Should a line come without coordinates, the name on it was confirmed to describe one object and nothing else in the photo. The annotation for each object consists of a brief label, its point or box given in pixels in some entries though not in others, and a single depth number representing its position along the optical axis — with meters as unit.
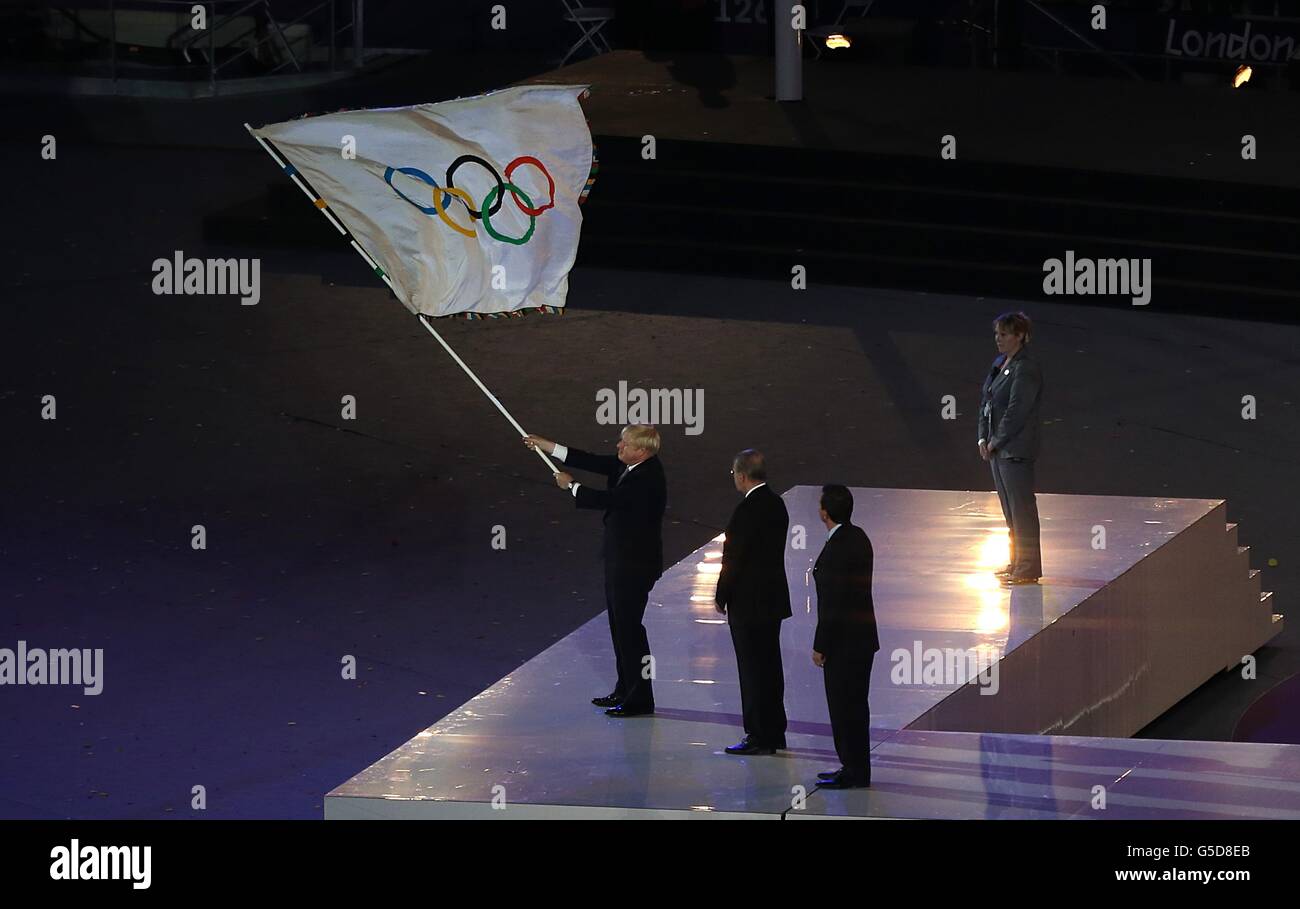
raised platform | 17.36
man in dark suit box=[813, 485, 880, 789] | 17.08
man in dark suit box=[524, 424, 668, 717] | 18.69
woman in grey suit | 21.95
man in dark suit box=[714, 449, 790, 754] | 17.83
